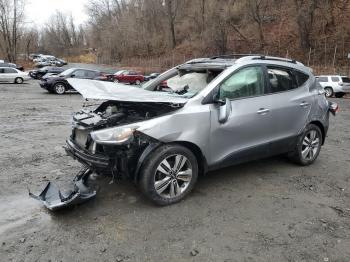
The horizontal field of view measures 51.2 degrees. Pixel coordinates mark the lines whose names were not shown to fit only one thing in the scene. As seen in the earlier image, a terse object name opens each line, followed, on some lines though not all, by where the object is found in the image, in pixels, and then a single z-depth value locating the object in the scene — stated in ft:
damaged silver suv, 13.55
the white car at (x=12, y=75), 90.99
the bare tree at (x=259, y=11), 132.67
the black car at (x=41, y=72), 104.53
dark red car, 103.40
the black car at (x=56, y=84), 67.92
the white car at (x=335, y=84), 79.46
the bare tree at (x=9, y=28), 187.17
